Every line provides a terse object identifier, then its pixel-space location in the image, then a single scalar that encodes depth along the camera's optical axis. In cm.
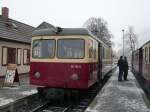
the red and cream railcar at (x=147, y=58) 1333
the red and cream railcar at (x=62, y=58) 1052
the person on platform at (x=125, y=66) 2038
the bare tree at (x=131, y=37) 6556
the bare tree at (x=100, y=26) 6556
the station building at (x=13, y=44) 1916
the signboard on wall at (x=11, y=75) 1520
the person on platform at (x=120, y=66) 2009
